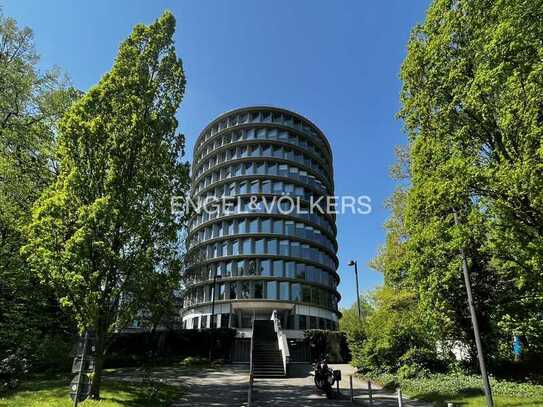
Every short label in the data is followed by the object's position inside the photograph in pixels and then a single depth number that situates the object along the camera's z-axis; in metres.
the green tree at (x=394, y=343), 17.92
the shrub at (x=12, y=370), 12.73
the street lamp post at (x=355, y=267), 28.63
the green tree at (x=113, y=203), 11.45
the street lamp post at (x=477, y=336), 8.77
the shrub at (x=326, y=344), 31.93
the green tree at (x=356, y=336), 22.86
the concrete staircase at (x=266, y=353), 21.25
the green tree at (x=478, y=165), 9.64
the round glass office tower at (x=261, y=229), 45.91
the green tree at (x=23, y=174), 15.72
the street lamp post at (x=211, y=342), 29.96
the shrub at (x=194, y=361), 28.49
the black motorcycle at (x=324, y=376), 15.15
